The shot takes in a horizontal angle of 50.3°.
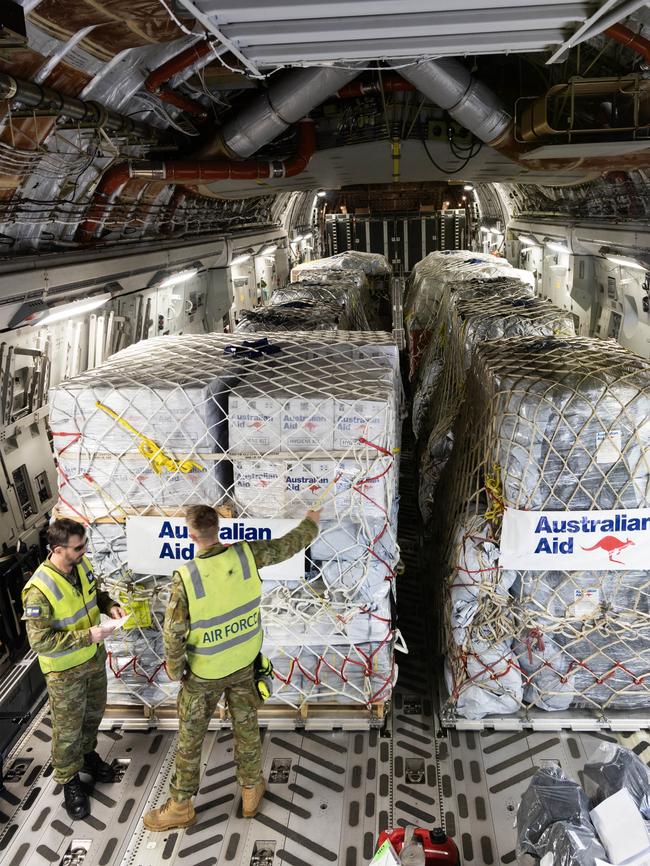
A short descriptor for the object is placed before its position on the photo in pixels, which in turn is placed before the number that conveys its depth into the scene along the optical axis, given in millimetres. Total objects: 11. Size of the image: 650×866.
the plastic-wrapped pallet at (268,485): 4125
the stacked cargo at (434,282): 11609
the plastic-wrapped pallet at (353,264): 14660
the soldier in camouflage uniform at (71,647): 3648
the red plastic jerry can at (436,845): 3086
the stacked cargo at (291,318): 7871
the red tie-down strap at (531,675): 4422
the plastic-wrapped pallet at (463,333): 6836
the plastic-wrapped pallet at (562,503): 4105
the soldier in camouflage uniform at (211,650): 3570
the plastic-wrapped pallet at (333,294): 10133
